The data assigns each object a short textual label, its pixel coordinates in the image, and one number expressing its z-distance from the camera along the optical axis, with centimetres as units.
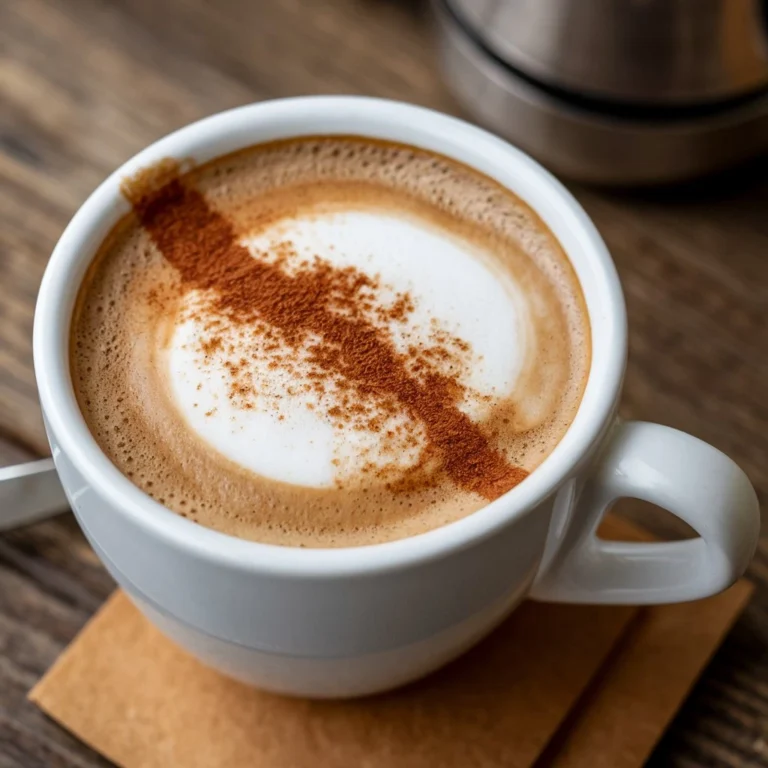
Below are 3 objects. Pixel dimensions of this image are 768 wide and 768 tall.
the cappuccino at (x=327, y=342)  33
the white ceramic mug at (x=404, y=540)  31
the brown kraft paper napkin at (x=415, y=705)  36
